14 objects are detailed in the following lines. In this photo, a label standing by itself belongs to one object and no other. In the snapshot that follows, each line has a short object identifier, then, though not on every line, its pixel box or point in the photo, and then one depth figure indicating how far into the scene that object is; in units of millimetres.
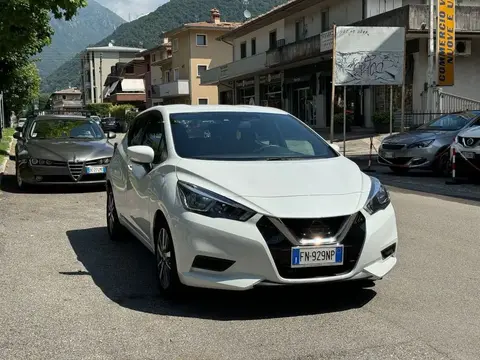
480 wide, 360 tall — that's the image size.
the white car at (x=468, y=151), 11625
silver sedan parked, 13409
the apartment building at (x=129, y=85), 74312
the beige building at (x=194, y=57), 54375
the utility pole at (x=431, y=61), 21188
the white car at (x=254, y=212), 4070
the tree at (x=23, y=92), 40438
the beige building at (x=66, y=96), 141750
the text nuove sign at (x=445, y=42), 22109
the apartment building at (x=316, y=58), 24391
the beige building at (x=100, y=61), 108000
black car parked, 49750
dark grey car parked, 10719
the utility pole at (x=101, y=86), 106819
